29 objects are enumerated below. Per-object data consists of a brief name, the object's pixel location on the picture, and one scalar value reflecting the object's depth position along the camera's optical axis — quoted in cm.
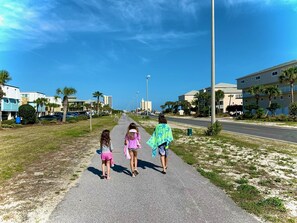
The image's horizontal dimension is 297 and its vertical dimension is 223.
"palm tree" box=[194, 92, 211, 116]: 7780
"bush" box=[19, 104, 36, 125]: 2864
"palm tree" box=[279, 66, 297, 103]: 4075
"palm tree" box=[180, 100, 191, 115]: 9674
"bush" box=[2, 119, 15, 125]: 2648
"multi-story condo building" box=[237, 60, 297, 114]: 5150
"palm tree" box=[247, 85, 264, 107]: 5005
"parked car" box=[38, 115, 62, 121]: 3759
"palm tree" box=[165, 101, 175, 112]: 12099
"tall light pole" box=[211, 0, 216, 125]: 1416
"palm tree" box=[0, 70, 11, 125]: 2363
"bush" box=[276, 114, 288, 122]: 3897
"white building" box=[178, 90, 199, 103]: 12776
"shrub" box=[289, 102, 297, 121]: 3716
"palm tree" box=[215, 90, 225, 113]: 7378
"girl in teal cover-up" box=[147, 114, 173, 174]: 626
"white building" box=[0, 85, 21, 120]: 4750
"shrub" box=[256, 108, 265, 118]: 4609
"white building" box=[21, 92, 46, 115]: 7213
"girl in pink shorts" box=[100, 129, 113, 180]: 575
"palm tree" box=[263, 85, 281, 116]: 4633
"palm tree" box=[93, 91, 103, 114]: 7496
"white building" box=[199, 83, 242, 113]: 9230
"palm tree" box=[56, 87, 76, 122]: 3886
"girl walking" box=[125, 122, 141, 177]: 606
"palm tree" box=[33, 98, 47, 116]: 7070
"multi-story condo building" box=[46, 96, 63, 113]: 8417
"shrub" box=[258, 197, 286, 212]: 389
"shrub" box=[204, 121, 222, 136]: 1539
